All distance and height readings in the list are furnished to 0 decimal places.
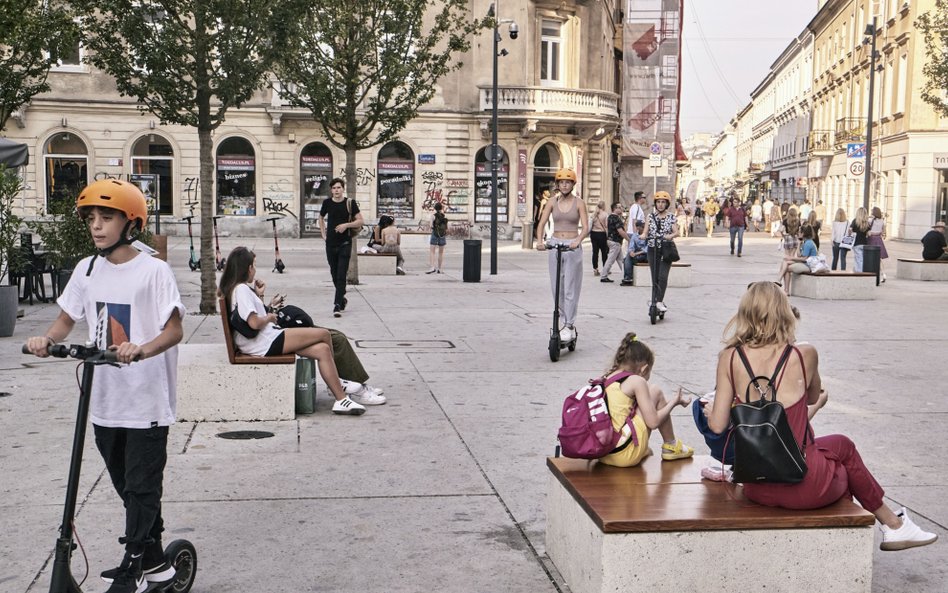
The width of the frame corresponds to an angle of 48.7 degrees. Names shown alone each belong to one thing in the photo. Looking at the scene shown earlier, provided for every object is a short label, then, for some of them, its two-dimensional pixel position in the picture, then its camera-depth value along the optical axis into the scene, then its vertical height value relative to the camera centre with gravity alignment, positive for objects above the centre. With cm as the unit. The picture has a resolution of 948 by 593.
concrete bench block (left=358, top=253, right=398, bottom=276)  2077 -137
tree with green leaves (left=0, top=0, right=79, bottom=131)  1323 +186
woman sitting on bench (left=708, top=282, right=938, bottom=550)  407 -74
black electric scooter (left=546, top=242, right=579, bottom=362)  1002 -131
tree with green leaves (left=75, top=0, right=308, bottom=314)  1257 +173
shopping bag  746 -136
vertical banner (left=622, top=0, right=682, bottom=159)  4994 +602
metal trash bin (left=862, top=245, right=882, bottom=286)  1995 -111
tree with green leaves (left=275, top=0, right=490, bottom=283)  1833 +237
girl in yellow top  462 -94
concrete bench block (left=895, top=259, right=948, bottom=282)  2172 -143
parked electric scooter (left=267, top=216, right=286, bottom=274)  2113 -144
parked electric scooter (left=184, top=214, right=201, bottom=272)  2166 -147
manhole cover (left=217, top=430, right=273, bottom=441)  676 -157
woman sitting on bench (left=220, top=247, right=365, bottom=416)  707 -97
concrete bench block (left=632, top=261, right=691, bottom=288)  1936 -144
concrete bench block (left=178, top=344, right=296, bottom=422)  718 -135
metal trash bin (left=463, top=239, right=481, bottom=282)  1969 -122
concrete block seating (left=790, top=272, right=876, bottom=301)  1731 -142
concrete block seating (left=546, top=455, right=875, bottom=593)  379 -127
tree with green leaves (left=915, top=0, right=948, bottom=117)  2484 +344
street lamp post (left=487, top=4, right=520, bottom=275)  2189 +42
